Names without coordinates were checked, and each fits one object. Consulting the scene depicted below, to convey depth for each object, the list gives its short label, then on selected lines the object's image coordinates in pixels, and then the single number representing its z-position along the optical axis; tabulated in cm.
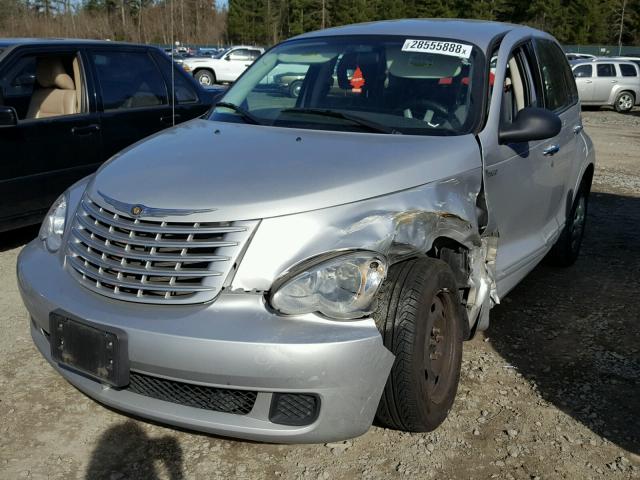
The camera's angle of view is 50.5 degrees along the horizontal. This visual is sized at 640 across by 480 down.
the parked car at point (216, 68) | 2916
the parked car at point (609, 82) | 2200
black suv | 537
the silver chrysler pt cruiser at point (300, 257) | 241
